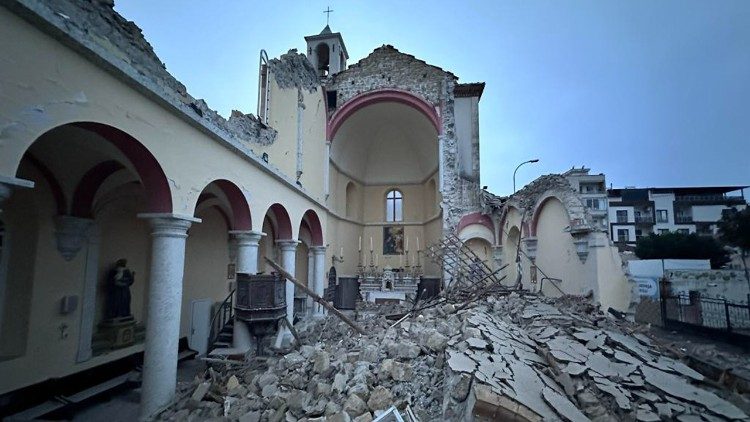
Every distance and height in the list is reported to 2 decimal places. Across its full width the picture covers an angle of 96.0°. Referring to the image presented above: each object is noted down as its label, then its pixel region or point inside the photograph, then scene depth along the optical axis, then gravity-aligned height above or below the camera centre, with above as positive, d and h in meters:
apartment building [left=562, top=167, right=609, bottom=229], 35.22 +6.50
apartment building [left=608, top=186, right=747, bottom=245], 34.78 +4.15
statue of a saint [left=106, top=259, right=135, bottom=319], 6.43 -0.89
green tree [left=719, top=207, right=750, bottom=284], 19.06 +1.13
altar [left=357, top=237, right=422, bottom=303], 14.82 -1.81
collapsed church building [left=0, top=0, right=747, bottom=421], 3.60 -0.70
